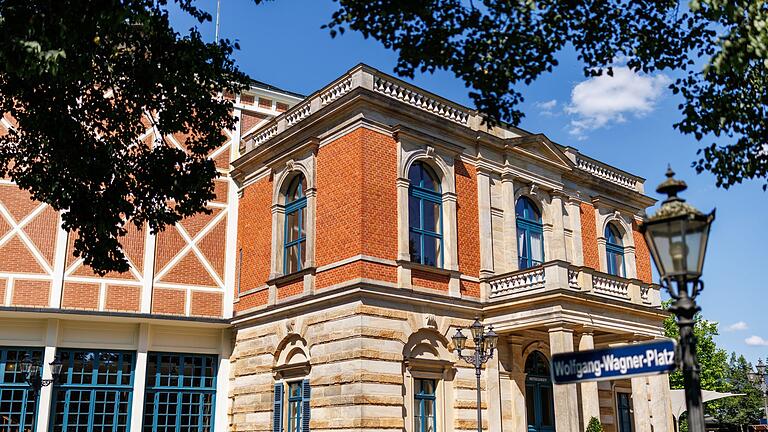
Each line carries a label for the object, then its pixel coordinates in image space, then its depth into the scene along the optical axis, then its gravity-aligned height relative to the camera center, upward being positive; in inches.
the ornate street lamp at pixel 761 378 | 785.7 +51.7
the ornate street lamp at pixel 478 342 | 550.9 +62.3
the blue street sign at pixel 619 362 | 185.3 +15.9
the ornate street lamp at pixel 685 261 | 192.5 +42.7
